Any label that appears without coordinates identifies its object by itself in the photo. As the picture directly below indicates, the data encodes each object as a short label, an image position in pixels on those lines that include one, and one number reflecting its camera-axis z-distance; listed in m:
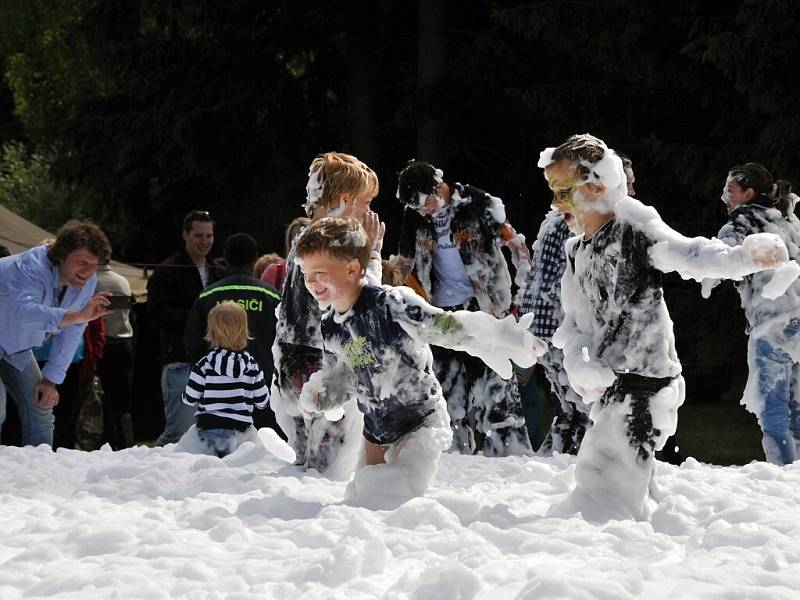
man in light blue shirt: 14.56
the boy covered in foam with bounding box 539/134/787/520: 9.68
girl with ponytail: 14.45
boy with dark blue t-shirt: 9.94
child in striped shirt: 13.78
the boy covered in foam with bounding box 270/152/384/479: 11.84
